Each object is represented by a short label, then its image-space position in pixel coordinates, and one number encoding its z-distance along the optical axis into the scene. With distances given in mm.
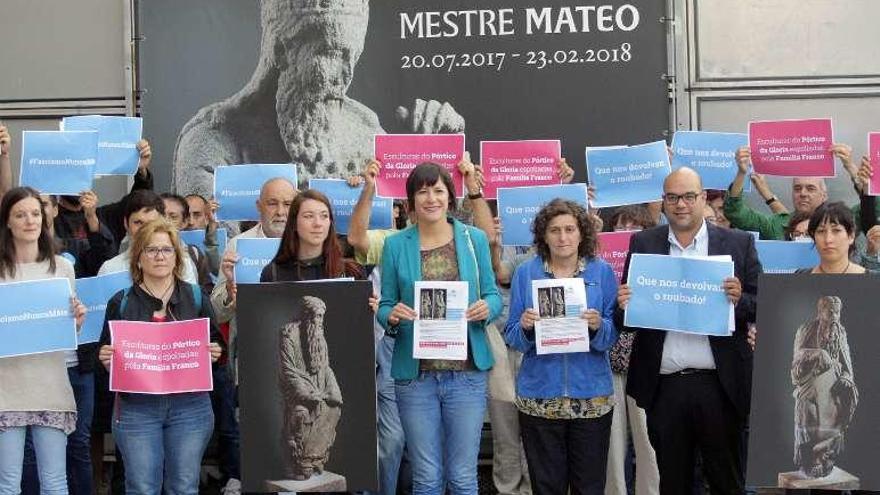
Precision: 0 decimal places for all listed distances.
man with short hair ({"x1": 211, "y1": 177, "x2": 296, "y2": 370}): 6713
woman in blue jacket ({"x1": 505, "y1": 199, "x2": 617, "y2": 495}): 5684
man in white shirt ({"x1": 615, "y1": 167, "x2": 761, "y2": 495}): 5652
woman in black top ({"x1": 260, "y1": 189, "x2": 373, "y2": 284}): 5820
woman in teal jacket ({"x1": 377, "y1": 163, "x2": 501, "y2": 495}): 5695
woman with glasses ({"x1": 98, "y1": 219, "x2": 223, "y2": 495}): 5738
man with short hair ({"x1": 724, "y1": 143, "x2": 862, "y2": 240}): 7449
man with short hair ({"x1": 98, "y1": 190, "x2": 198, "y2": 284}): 6699
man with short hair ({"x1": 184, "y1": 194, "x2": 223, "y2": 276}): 7504
